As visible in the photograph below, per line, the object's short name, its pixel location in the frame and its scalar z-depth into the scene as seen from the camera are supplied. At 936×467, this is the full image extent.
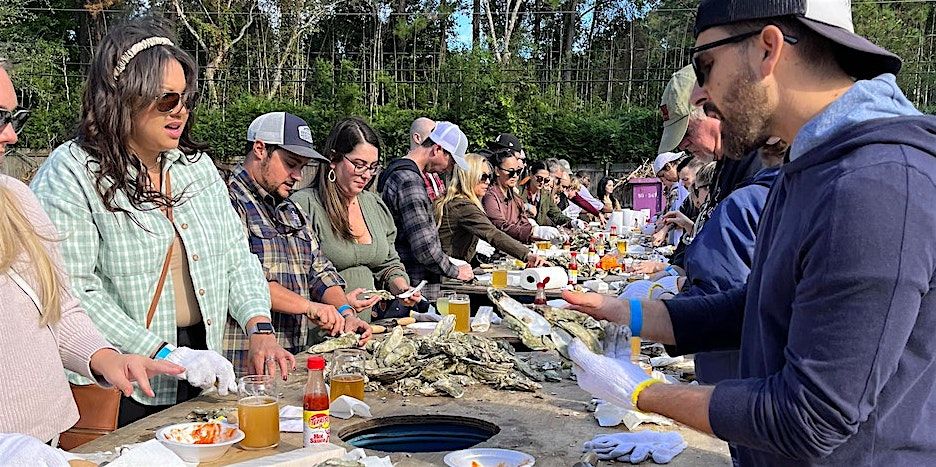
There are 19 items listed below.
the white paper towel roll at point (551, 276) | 5.76
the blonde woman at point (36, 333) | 2.07
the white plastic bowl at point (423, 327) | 4.09
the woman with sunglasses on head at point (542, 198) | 12.16
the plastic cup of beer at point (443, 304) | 4.34
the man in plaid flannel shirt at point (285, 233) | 3.83
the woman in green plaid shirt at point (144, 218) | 2.72
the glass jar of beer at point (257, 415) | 2.29
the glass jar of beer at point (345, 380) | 2.81
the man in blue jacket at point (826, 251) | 1.39
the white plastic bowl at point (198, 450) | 2.16
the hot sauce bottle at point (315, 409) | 2.25
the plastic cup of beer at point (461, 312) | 4.21
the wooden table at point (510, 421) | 2.32
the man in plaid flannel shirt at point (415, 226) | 5.71
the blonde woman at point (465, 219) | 6.94
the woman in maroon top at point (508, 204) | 8.62
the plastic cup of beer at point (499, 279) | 6.12
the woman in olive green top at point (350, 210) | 4.77
